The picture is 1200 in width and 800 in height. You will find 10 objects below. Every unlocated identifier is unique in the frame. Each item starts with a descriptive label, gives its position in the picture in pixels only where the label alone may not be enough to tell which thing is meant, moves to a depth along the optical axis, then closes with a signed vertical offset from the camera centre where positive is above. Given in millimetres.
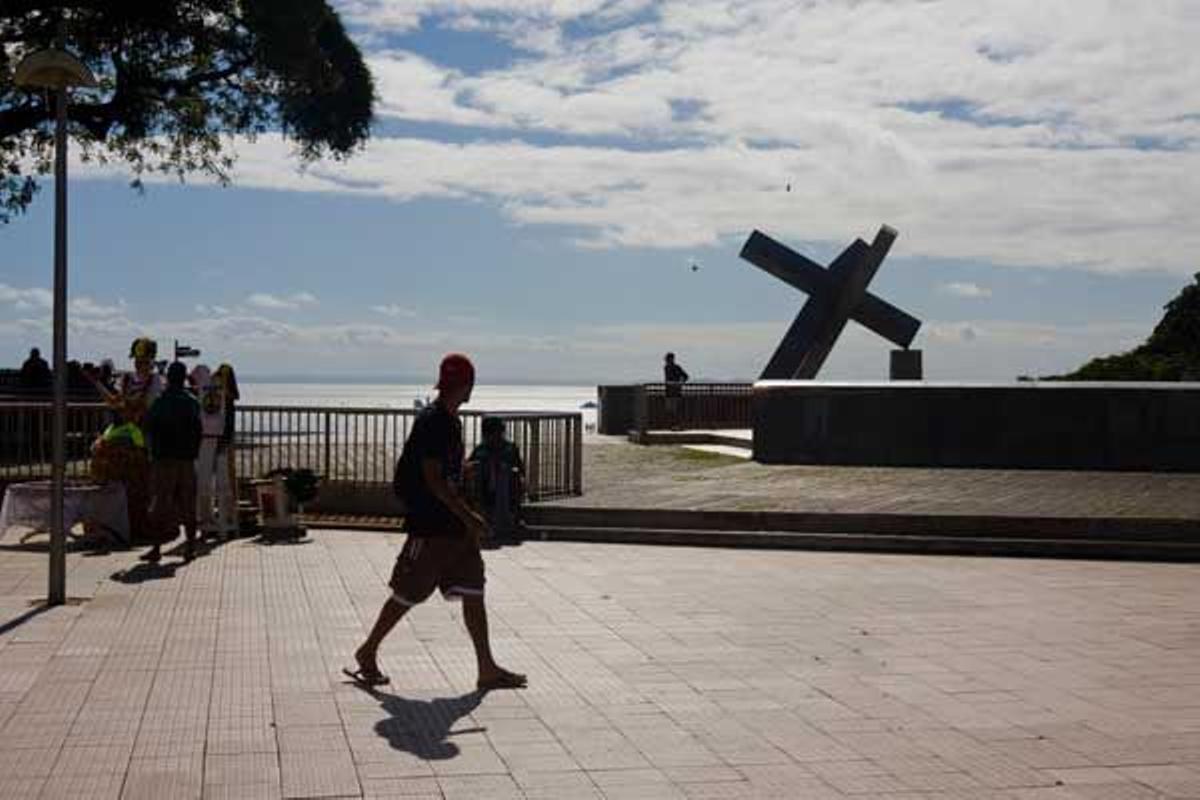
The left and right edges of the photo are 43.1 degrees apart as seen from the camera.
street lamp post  10133 +981
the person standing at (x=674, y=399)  30703 +128
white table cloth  13367 -927
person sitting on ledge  25719 +490
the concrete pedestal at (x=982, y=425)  19719 -250
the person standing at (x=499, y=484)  14664 -769
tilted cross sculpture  34062 +2718
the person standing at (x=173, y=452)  12453 -401
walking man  7629 -661
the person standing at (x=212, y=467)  14359 -606
